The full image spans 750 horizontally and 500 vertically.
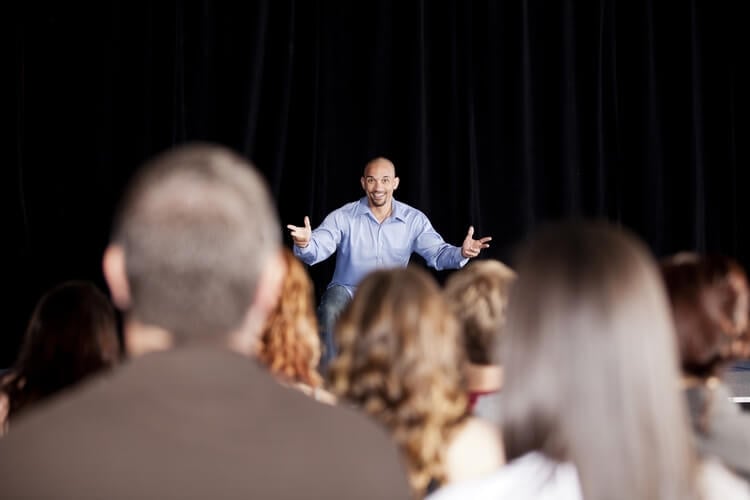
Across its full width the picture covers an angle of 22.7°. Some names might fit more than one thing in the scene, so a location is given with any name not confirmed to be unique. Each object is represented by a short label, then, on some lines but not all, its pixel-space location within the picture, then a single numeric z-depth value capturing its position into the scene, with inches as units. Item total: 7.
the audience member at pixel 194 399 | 79.7
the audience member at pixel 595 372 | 124.3
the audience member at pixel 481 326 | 215.4
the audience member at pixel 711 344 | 172.1
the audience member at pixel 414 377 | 173.6
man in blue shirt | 358.1
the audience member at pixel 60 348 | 211.4
